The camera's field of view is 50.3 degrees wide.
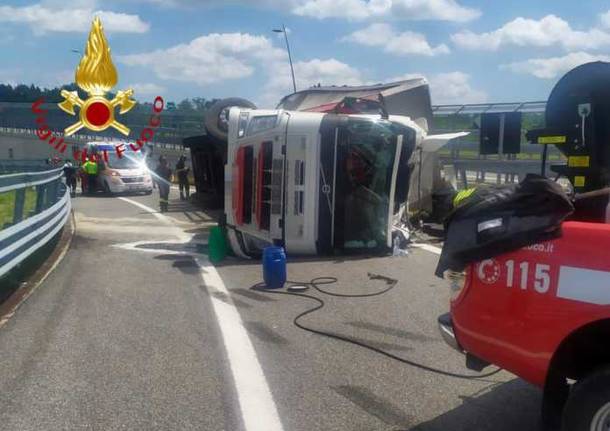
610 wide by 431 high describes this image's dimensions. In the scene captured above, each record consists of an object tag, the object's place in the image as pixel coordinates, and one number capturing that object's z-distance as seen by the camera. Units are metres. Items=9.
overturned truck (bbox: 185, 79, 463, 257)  10.53
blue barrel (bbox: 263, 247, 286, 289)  8.54
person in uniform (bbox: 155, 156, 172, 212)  20.11
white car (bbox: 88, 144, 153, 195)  27.41
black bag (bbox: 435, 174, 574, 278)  3.35
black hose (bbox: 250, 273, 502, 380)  5.14
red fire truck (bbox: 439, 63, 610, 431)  3.05
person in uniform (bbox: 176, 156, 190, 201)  24.70
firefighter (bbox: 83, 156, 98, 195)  28.38
